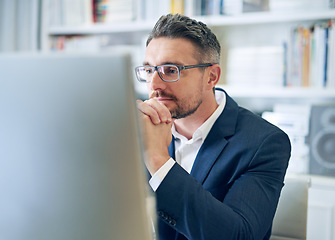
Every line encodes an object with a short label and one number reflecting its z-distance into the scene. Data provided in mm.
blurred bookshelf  1946
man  778
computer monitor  370
